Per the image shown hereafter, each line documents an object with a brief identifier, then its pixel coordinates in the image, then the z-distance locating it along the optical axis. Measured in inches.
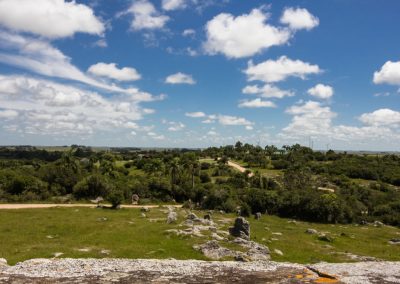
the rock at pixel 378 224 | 3486.7
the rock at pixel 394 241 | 2463.0
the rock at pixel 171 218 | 2380.0
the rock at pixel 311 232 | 2564.0
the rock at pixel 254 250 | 1624.0
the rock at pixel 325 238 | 2336.9
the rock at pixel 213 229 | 2125.2
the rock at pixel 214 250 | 1605.8
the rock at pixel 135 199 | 3774.6
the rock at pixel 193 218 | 2417.6
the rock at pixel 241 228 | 2023.0
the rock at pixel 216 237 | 1920.4
